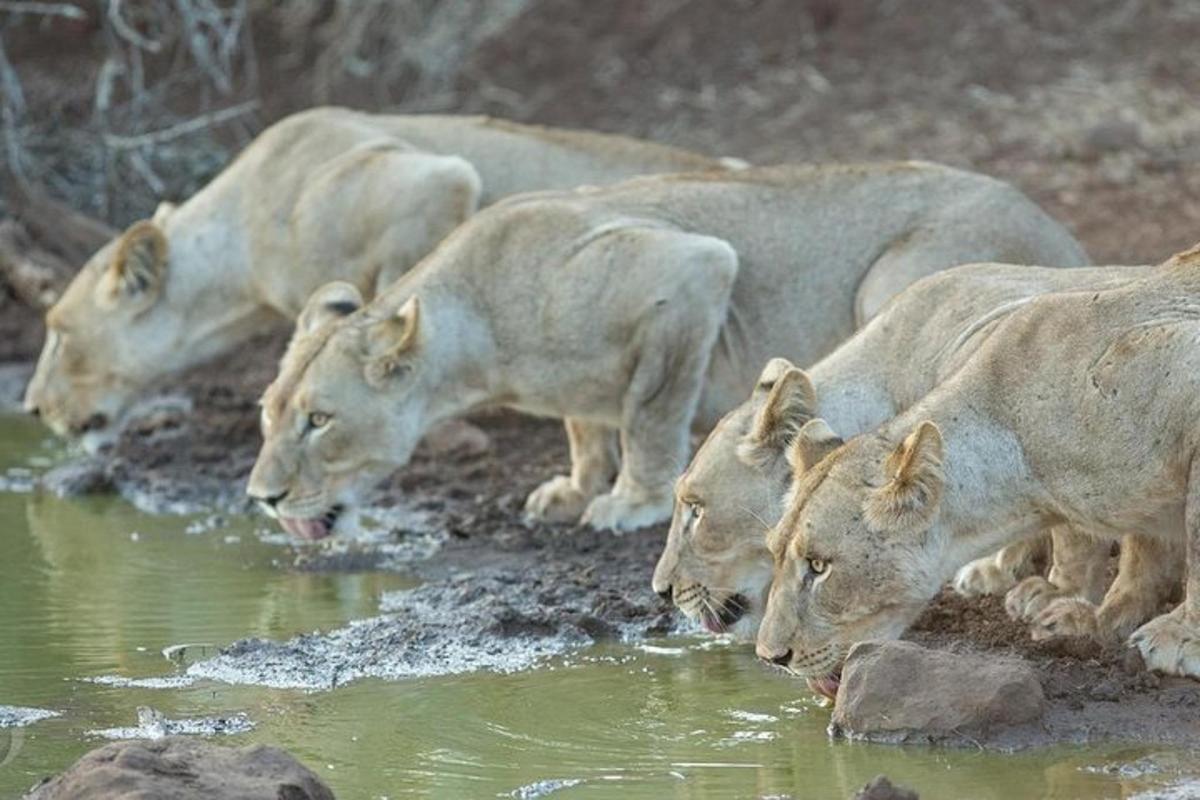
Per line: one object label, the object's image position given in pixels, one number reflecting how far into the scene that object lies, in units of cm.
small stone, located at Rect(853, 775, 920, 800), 1237
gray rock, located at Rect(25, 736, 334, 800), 1212
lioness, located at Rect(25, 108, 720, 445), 2448
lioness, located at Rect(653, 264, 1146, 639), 1655
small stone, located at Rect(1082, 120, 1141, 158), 3095
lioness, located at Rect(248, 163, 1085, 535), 2059
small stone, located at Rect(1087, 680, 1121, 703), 1462
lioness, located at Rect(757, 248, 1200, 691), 1451
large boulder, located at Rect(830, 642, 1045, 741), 1411
